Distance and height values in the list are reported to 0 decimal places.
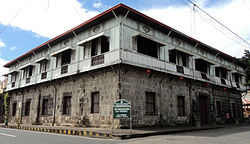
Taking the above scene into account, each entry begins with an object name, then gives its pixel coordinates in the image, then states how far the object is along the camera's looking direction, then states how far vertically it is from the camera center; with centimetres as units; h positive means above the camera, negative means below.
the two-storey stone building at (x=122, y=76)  1232 +205
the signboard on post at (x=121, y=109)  935 -30
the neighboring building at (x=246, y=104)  3119 -20
